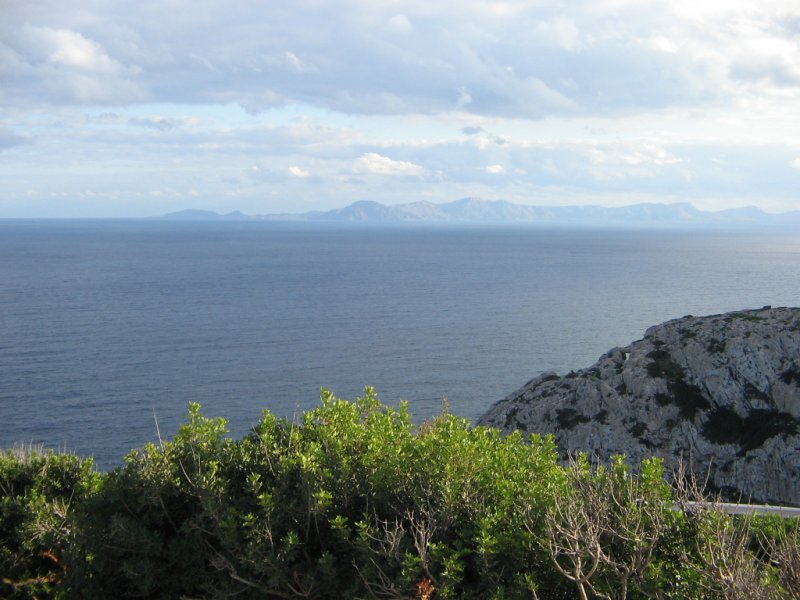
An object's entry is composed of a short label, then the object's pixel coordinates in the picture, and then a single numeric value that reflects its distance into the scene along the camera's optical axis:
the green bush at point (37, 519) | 13.68
